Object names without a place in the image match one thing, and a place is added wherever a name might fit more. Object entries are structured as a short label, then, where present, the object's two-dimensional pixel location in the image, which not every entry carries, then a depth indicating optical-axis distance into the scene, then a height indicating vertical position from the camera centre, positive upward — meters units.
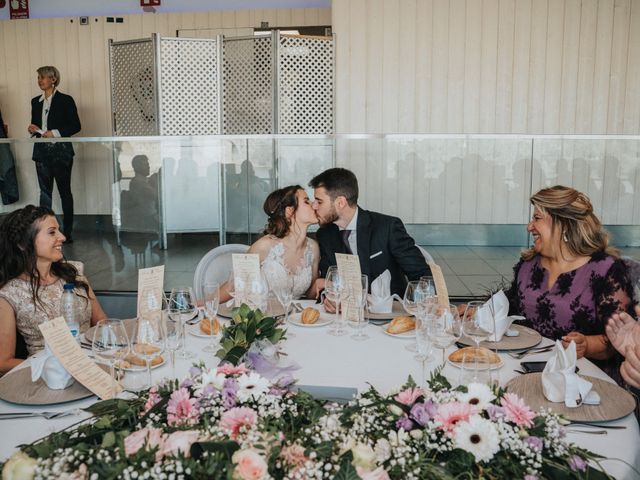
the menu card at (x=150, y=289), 2.02 -0.48
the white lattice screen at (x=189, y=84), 6.32 +0.64
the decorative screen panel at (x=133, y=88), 6.59 +0.65
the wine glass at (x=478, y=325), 1.74 -0.50
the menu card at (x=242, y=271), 2.30 -0.46
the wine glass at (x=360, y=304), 2.19 -0.56
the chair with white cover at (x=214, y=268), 3.12 -0.61
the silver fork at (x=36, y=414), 1.49 -0.65
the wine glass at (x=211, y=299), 2.01 -0.49
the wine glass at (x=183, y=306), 1.95 -0.50
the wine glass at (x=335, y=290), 2.27 -0.52
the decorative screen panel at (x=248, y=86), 6.27 +0.63
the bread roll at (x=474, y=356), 1.49 -0.53
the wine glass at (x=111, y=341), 1.58 -0.50
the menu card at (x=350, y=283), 2.26 -0.50
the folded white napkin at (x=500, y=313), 2.08 -0.57
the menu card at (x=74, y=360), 1.57 -0.54
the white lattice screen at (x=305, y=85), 6.31 +0.65
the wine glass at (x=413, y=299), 2.05 -0.51
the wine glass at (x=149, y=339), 1.56 -0.49
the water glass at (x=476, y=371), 1.46 -0.53
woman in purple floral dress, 2.39 -0.52
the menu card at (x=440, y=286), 2.17 -0.49
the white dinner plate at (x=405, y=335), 2.16 -0.65
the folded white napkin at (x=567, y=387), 1.50 -0.58
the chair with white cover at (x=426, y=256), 3.32 -0.58
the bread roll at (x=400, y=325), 2.18 -0.63
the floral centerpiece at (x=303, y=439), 0.99 -0.51
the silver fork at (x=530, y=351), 1.96 -0.66
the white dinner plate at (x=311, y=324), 2.33 -0.67
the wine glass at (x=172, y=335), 1.64 -0.50
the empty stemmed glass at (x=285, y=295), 2.17 -0.52
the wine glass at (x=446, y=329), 1.70 -0.51
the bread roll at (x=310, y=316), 2.34 -0.64
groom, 3.35 -0.48
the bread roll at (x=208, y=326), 2.12 -0.62
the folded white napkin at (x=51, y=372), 1.63 -0.59
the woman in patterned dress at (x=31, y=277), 2.43 -0.55
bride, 3.32 -0.49
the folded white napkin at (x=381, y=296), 2.45 -0.59
